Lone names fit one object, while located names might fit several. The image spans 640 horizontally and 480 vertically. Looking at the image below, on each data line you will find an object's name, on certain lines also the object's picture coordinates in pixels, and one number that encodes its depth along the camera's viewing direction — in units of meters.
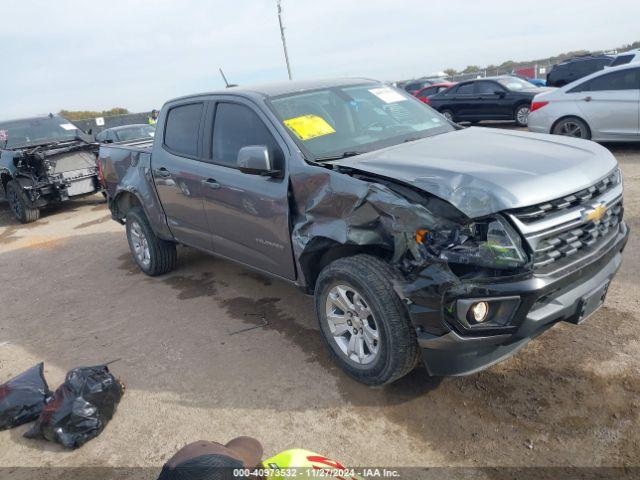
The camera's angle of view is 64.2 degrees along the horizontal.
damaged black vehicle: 9.34
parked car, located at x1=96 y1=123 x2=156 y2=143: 12.88
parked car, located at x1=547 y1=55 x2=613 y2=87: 15.21
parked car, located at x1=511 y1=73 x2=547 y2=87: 17.48
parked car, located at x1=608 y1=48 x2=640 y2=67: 12.59
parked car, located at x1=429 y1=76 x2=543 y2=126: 12.95
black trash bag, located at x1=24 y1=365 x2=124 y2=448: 3.05
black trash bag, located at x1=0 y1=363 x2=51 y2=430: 3.30
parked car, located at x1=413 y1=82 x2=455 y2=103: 17.28
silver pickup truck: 2.58
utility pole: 23.96
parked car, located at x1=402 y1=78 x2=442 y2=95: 21.14
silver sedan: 8.28
